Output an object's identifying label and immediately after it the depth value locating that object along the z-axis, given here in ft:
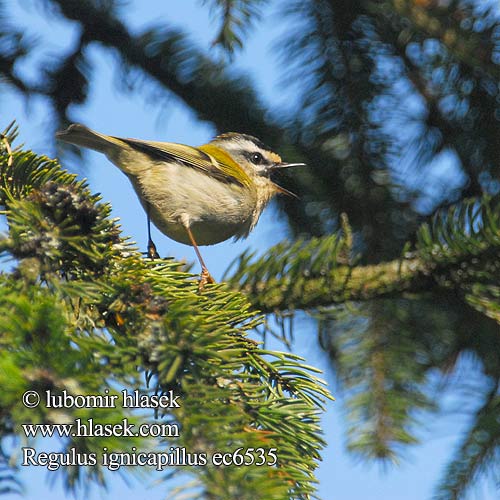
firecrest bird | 21.84
